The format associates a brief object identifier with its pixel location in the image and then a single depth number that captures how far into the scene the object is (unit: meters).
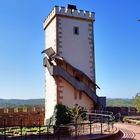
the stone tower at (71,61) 14.61
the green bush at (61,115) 11.87
